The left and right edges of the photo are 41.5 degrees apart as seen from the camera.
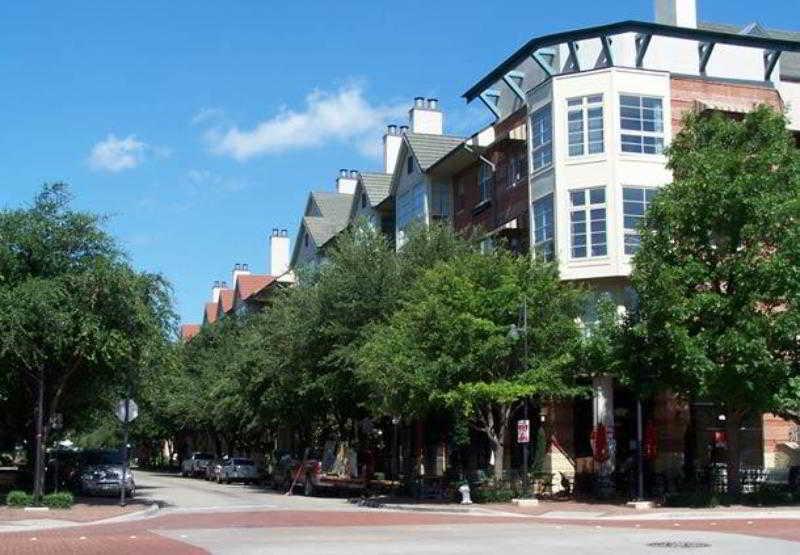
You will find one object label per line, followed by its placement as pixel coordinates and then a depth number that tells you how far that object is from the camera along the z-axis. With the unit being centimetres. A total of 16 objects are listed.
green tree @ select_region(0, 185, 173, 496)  2766
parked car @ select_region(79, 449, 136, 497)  3659
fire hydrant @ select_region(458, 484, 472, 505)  3111
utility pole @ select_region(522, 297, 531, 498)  3014
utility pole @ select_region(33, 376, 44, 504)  2833
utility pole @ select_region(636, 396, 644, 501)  2912
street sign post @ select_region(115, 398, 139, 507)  3011
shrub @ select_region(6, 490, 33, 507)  2848
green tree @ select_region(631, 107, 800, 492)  2697
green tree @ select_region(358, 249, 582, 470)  3047
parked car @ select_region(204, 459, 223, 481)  5725
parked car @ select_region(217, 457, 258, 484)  5472
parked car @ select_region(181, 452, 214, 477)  6554
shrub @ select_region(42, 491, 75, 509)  2841
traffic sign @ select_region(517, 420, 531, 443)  3008
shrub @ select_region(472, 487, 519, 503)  3131
